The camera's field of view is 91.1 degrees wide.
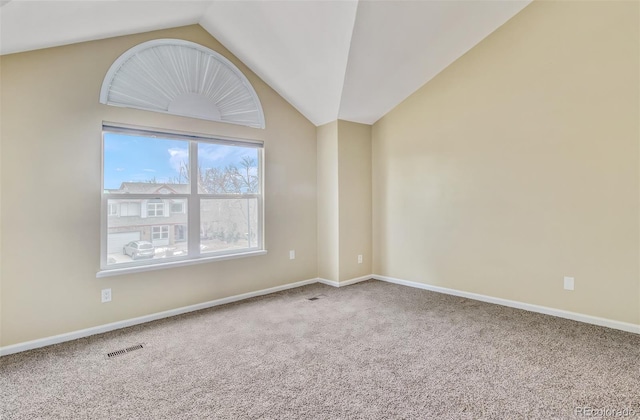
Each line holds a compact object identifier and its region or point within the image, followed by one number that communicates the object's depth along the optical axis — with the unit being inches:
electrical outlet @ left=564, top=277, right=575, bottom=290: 117.0
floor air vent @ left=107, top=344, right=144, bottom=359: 94.7
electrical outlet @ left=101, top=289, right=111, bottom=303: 113.2
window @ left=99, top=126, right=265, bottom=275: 118.3
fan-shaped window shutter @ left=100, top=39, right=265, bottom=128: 117.6
